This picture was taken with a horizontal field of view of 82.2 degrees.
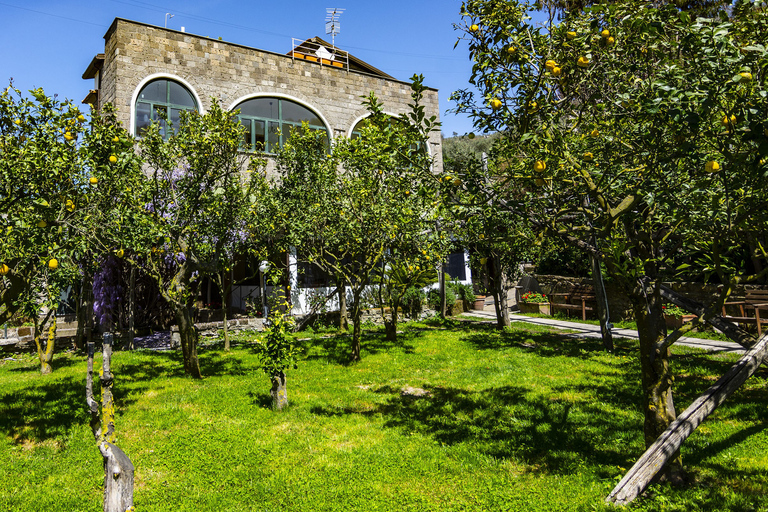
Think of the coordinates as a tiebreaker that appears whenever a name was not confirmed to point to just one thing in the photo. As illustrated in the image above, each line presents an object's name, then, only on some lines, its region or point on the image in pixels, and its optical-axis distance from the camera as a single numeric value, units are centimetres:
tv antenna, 2070
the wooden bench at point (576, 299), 1762
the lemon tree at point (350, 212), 1057
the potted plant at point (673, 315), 1374
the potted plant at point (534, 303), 2008
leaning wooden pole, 418
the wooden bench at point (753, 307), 1122
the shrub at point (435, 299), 1966
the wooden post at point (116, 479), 291
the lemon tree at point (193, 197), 848
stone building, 1499
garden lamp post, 1614
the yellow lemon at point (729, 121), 343
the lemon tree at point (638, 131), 337
